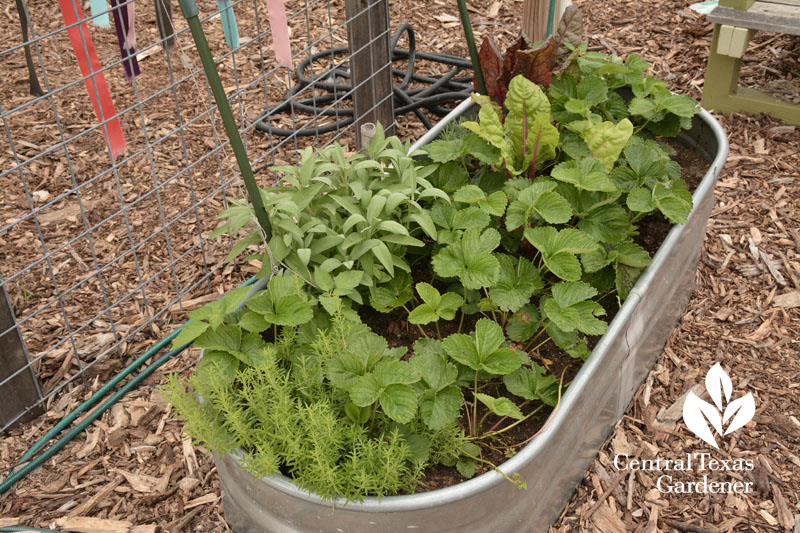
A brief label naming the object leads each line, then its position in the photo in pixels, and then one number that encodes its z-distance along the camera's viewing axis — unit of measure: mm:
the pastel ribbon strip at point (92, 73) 1892
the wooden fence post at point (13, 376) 1917
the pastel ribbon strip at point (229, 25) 2230
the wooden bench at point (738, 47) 2977
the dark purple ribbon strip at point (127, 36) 2031
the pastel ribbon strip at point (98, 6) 2002
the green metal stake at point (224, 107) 1493
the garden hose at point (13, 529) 1800
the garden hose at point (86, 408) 1936
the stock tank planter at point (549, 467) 1385
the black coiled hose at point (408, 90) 3205
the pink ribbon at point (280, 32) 2137
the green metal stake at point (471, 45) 2203
